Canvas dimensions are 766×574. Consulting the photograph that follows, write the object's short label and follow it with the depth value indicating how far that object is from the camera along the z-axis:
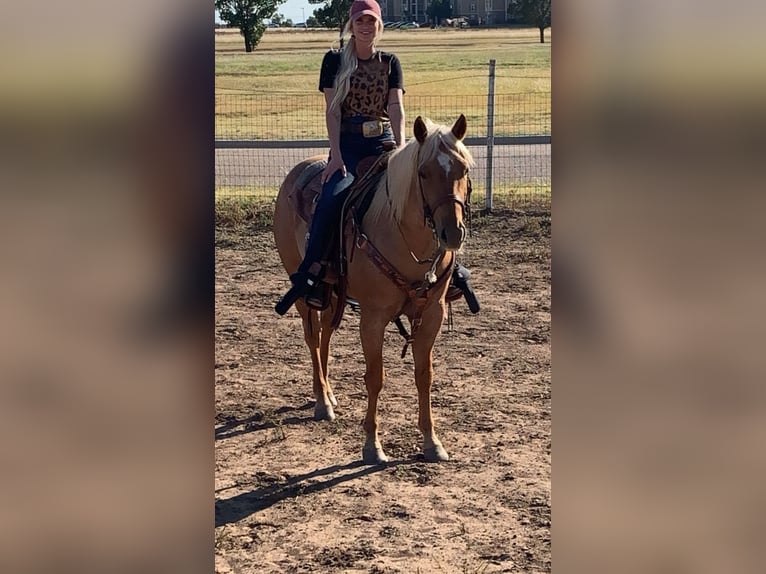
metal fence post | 10.79
